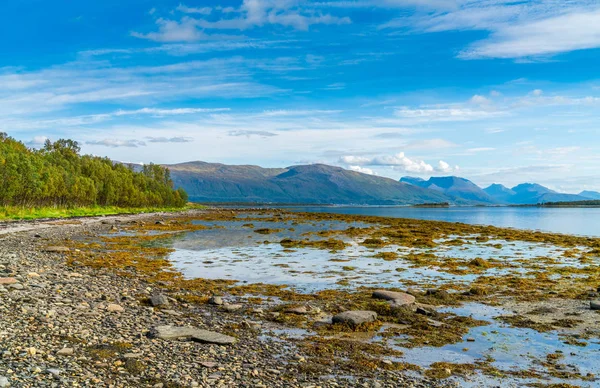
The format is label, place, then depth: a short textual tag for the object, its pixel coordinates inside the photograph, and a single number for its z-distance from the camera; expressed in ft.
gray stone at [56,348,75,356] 38.06
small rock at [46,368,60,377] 33.33
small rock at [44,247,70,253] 116.67
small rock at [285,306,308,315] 61.98
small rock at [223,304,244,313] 62.28
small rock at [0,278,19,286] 62.88
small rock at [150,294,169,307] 62.23
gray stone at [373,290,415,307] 67.42
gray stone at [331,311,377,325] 56.13
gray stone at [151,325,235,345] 45.83
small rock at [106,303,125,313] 55.47
